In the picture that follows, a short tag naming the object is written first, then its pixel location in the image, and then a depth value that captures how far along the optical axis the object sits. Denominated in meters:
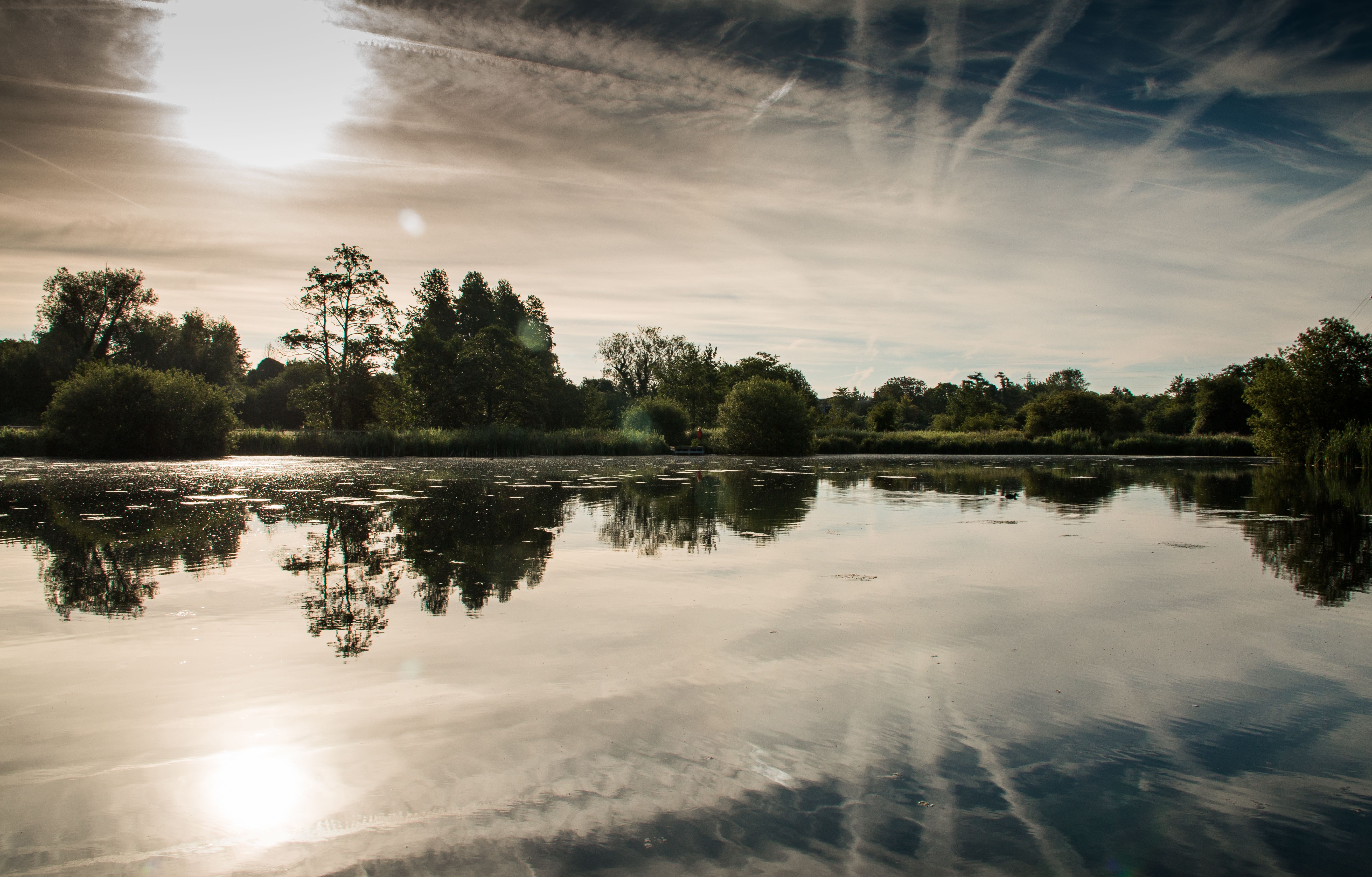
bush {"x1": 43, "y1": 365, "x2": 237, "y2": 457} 29.92
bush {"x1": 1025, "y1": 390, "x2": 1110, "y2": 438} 56.16
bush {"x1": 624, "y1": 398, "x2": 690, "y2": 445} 49.22
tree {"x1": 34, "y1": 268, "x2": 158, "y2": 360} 55.50
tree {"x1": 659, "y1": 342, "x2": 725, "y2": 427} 66.25
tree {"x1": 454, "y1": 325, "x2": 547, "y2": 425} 46.38
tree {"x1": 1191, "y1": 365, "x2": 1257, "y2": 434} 55.81
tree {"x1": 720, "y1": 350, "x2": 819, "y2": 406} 69.15
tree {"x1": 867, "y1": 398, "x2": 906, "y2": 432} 68.25
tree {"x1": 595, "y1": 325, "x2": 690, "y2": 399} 86.88
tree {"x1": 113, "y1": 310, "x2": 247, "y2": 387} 61.19
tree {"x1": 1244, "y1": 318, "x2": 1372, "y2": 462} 29.06
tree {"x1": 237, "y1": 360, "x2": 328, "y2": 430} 71.69
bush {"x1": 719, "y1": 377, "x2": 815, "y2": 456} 40.94
